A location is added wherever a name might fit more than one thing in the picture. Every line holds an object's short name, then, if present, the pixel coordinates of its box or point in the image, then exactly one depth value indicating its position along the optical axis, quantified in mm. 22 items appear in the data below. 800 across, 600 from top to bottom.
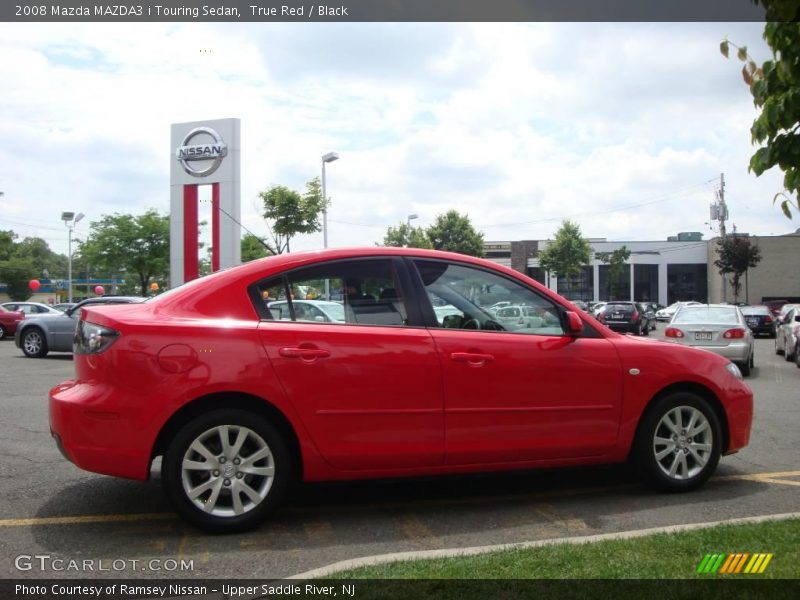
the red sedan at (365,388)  4438
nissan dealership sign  31500
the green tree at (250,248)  52553
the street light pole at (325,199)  29156
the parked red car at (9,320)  28672
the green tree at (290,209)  30422
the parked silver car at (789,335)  17161
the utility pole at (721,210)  55812
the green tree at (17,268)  68700
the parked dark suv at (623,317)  29938
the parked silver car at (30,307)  26312
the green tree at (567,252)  59000
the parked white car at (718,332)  14455
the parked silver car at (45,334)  18125
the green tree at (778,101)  3744
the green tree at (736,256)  51594
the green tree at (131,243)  47750
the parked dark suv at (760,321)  30406
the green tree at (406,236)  52500
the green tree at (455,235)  53906
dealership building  71812
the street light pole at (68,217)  63594
